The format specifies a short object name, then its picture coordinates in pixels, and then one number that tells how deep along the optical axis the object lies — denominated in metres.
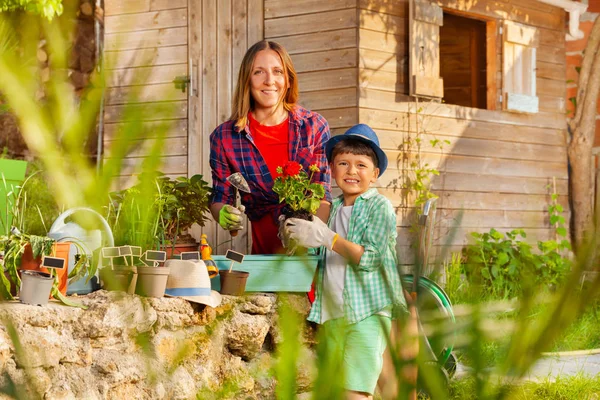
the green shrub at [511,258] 6.75
